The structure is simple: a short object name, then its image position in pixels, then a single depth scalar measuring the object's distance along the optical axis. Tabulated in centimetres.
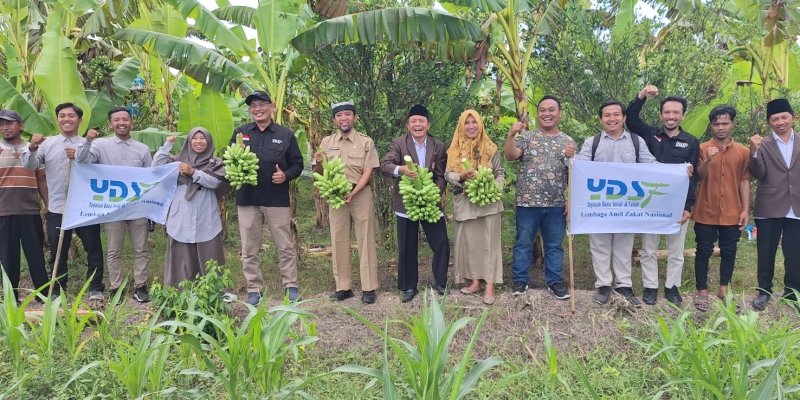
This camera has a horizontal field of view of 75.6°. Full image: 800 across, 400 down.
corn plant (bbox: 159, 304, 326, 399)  311
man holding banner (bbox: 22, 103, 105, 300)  488
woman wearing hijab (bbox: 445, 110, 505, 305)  474
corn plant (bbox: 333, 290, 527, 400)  281
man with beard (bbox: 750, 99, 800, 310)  455
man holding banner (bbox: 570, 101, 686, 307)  459
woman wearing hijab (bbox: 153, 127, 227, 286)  482
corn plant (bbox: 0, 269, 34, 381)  348
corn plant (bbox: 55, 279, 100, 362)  367
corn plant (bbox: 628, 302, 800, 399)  286
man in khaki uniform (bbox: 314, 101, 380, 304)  482
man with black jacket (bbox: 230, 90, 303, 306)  481
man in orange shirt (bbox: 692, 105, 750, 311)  459
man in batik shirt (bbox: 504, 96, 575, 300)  472
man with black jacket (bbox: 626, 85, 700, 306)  460
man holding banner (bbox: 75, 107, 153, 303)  501
